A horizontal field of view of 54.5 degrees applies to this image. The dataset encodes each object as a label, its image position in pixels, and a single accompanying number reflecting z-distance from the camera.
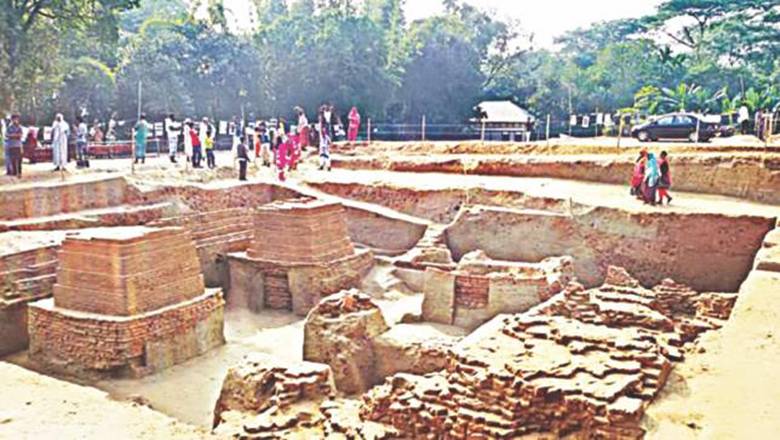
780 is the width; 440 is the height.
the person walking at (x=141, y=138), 16.84
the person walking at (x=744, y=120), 21.00
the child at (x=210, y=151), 16.86
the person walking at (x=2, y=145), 13.58
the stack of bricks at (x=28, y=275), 9.96
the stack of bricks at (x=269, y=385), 6.80
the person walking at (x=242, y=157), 15.98
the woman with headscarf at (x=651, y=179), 12.98
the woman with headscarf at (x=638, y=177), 13.70
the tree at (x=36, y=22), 14.70
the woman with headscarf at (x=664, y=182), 13.08
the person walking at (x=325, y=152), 18.10
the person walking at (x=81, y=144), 15.48
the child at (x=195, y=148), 16.55
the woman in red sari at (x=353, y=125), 20.98
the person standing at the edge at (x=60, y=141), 14.20
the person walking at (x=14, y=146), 13.40
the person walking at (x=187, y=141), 16.59
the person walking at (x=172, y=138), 17.53
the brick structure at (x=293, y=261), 12.48
